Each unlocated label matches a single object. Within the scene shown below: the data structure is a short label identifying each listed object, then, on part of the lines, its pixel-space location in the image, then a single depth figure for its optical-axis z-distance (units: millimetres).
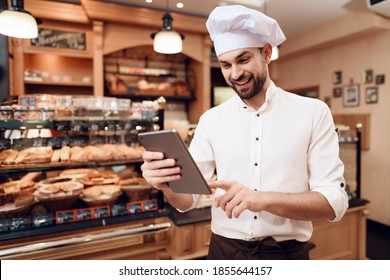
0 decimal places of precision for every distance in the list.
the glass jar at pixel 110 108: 1646
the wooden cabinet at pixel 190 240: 1628
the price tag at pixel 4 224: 1375
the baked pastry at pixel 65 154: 1489
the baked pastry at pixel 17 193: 1404
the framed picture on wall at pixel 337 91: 3788
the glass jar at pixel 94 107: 1610
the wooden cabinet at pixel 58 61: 2877
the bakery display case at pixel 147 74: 3430
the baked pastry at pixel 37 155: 1444
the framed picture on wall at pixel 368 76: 3371
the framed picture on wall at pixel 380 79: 3258
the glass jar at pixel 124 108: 1671
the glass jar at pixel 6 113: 1398
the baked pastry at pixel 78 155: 1518
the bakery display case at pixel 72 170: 1411
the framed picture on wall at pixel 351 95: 3573
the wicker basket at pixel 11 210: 1383
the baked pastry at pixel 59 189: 1451
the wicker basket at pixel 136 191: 1648
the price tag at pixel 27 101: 1467
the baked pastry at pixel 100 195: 1541
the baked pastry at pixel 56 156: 1482
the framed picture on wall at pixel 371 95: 3352
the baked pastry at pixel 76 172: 1662
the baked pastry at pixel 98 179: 1617
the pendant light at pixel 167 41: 2125
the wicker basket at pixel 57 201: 1456
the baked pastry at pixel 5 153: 1389
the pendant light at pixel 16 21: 1557
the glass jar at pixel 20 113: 1421
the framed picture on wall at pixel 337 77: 3764
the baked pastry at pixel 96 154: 1554
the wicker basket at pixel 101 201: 1544
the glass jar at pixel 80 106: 1581
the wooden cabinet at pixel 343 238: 2025
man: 884
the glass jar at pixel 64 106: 1529
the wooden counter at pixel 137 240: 1403
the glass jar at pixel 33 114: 1452
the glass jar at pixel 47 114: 1482
